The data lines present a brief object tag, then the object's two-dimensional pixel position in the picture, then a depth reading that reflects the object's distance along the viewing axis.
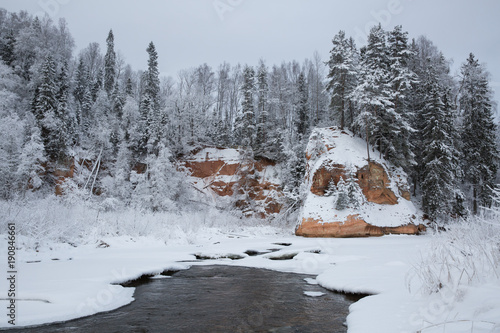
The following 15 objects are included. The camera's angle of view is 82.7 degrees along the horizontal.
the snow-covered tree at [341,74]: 30.42
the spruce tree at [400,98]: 27.19
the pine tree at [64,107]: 29.15
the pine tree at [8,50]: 33.81
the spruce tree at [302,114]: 40.75
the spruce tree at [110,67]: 43.47
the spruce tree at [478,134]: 28.53
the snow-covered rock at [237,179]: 34.69
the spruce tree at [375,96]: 26.45
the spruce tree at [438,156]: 25.72
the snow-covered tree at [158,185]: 28.30
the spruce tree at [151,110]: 31.19
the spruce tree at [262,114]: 37.80
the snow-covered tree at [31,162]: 24.33
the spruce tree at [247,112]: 38.56
